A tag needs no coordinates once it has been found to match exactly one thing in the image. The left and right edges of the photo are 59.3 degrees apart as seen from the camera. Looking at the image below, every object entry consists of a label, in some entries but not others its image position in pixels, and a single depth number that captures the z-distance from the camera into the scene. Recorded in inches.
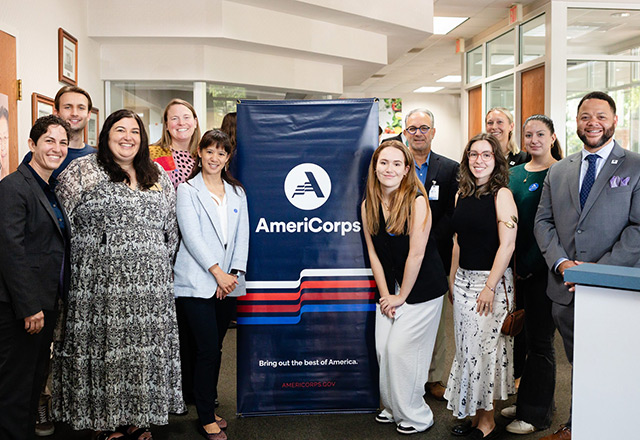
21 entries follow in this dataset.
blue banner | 119.6
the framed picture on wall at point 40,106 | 163.2
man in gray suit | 98.3
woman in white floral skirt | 107.0
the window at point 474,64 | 390.9
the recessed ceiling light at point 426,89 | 623.8
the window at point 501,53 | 340.8
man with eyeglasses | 133.9
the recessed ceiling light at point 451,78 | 546.3
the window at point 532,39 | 301.9
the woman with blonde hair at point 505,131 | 147.1
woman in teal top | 114.9
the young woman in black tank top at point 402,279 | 112.2
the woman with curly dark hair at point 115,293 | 100.3
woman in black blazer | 91.4
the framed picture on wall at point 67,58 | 186.5
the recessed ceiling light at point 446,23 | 337.1
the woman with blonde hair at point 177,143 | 123.9
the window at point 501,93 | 348.1
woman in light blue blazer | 108.7
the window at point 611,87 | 295.0
